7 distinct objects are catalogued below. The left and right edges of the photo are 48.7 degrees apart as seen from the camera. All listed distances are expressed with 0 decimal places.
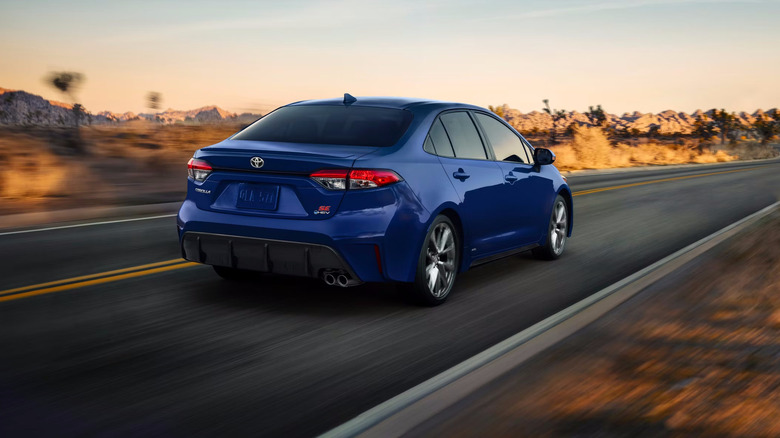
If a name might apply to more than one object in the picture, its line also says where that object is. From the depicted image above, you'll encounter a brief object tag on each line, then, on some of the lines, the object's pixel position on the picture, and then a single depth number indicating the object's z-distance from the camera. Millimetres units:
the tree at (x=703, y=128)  116812
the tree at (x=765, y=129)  108062
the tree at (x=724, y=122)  117250
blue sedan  6207
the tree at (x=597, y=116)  102562
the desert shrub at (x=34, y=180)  15688
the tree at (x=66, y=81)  28469
